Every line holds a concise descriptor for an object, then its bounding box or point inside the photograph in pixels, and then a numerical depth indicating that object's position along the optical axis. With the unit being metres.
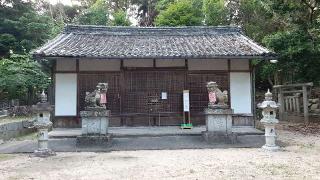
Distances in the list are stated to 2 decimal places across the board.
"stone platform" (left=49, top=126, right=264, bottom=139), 9.38
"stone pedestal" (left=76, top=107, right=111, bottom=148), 8.53
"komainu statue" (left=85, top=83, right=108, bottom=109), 8.52
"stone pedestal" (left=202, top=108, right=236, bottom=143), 8.79
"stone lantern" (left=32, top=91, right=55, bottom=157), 7.50
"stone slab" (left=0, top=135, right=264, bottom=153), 8.22
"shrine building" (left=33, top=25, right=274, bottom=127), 10.53
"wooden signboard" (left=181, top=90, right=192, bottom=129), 10.33
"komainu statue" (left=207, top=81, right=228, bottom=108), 8.82
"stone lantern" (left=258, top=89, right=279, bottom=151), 8.01
